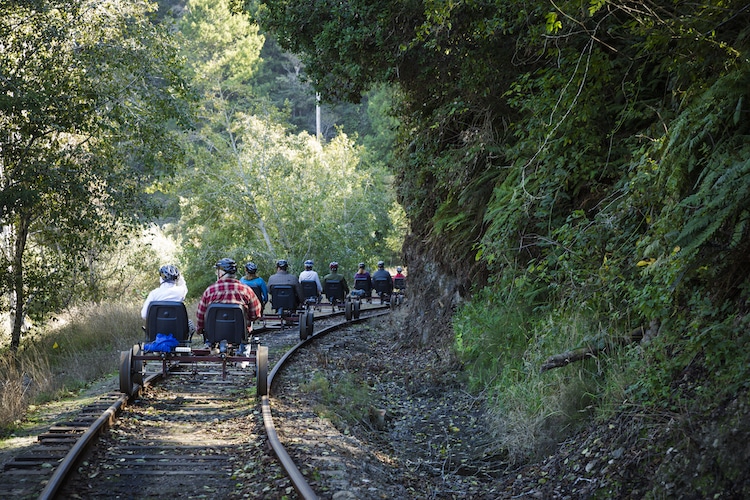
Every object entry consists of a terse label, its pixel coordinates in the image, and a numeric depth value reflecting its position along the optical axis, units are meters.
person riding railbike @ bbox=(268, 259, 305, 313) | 17.44
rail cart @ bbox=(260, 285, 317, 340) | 16.41
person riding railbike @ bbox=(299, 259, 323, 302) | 19.23
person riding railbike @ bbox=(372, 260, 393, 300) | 25.88
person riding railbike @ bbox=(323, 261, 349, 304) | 22.22
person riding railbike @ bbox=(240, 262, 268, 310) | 15.67
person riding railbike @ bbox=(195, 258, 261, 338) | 10.02
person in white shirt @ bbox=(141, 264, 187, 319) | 9.75
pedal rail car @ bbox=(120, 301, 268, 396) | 9.67
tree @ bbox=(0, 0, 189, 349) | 13.43
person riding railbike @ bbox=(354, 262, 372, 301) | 25.08
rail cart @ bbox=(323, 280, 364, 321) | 21.96
